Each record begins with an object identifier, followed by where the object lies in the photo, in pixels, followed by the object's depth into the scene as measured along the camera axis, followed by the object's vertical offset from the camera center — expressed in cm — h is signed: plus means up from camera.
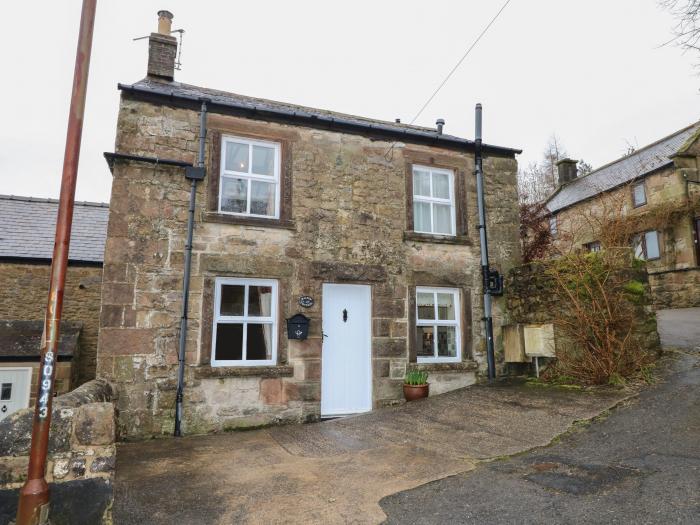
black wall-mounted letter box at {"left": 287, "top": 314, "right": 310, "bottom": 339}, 731 +4
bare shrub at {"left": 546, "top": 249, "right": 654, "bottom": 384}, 705 +23
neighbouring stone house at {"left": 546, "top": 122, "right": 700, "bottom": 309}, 1686 +473
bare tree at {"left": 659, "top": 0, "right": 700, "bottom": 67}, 560 +395
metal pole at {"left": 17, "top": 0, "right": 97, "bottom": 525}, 299 +21
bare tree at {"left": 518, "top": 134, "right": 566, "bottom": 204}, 3111 +1101
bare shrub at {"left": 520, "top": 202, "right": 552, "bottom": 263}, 1221 +268
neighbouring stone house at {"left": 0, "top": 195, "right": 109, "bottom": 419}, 956 +60
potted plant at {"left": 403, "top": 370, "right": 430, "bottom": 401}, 784 -97
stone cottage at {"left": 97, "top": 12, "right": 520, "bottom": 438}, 679 +121
